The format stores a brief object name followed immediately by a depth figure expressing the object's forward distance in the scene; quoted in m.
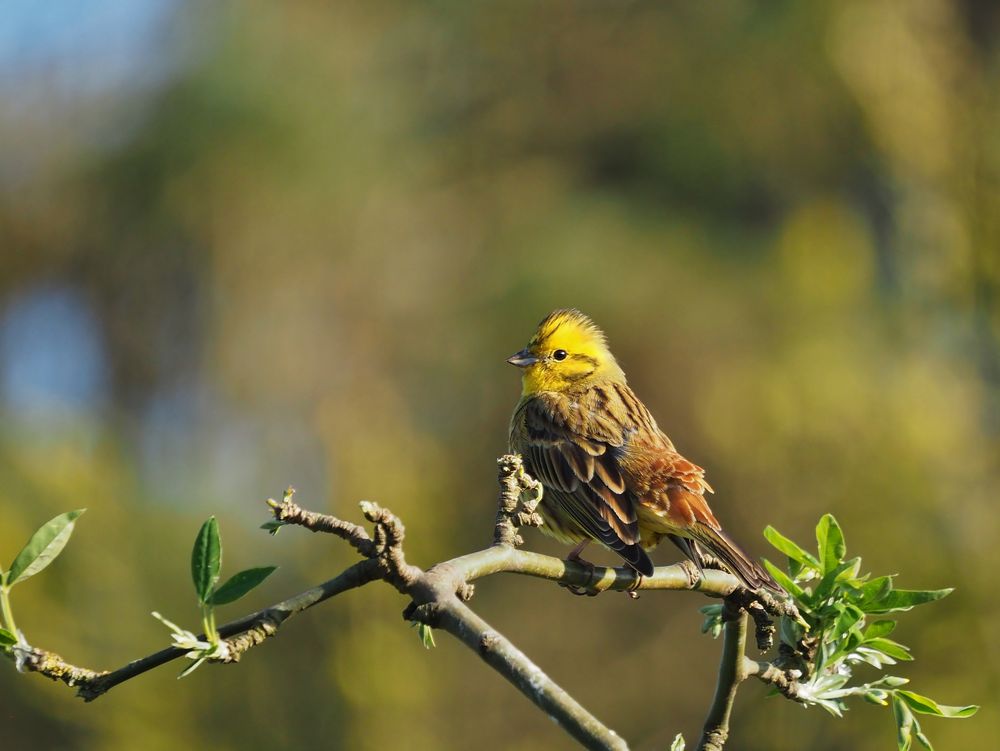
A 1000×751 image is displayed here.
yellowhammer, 8.43
